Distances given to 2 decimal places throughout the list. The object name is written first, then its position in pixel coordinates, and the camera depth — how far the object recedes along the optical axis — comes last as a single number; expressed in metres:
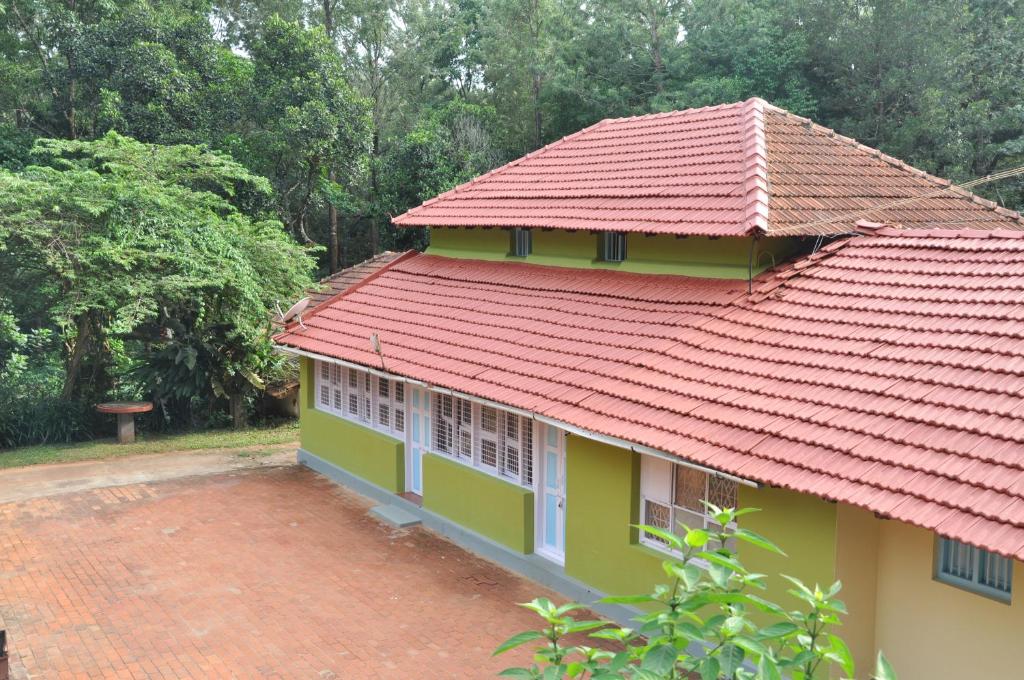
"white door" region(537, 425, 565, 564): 11.70
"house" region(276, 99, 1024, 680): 7.85
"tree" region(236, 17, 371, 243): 25.86
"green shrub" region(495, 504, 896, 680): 3.00
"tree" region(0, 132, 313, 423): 17.78
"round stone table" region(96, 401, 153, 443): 19.77
